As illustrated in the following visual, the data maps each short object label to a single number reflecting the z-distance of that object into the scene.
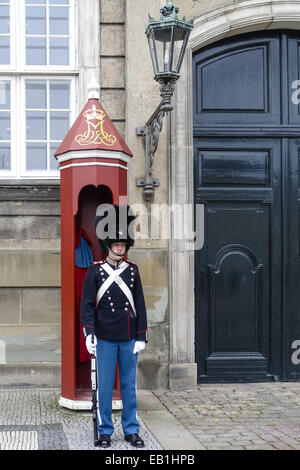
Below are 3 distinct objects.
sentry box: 6.45
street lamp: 6.28
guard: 5.62
